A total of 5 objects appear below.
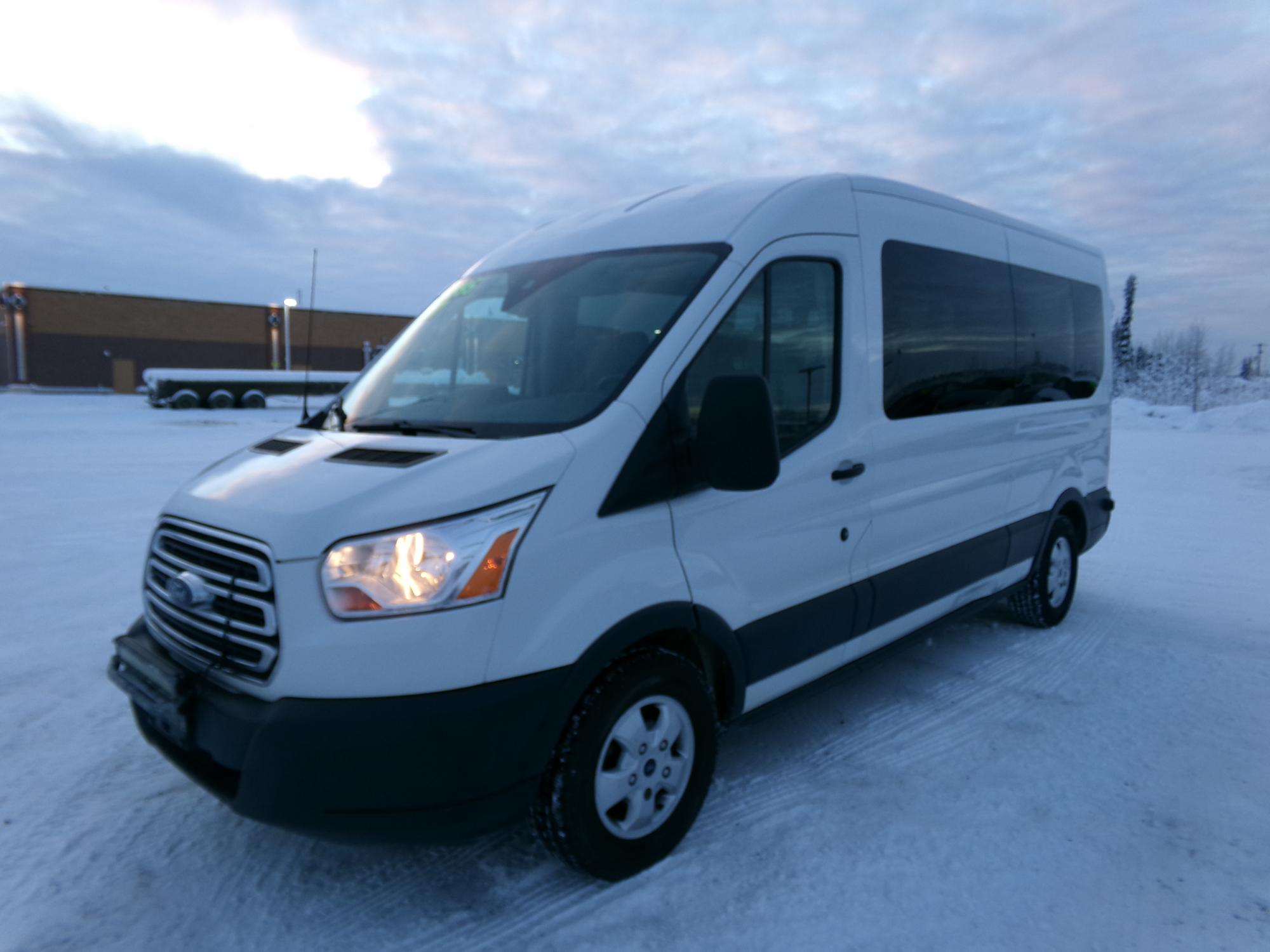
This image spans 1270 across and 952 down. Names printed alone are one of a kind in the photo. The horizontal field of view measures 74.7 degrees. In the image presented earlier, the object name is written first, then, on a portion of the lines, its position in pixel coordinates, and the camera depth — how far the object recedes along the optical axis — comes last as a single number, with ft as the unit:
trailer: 97.30
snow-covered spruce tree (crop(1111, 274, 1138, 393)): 182.09
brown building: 153.07
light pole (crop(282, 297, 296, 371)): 157.87
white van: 7.37
